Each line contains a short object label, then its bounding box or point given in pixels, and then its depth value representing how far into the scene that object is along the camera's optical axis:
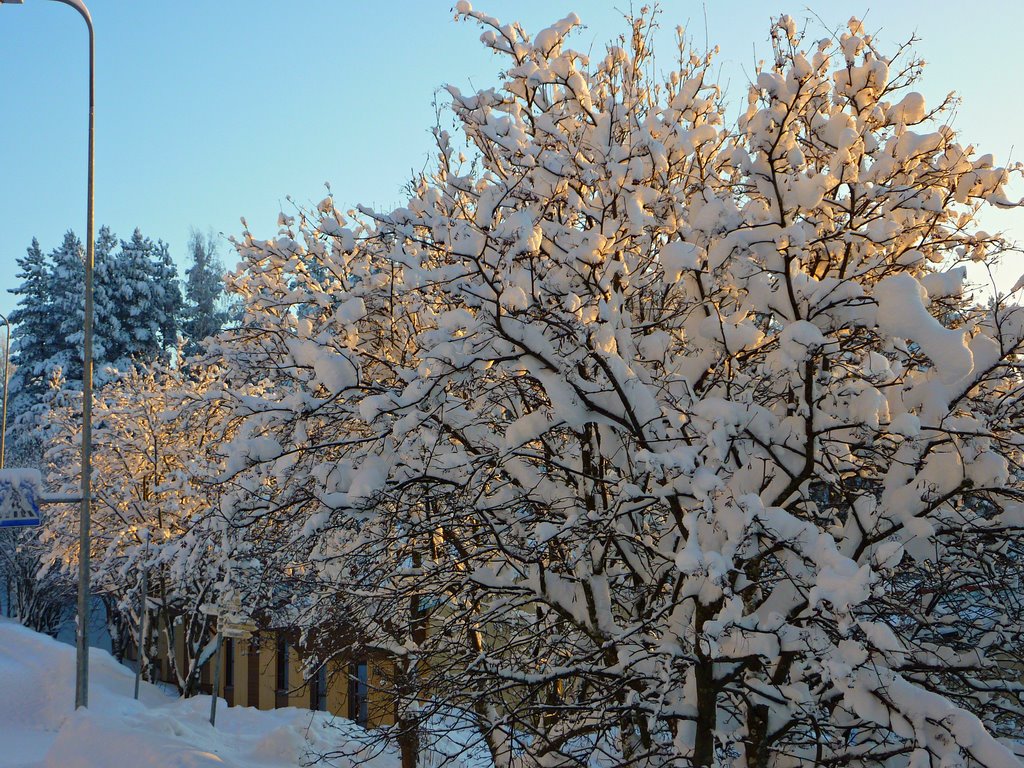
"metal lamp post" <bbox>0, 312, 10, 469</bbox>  18.71
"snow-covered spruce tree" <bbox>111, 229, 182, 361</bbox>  53.97
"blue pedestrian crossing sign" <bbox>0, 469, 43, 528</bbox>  12.07
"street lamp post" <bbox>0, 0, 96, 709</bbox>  12.30
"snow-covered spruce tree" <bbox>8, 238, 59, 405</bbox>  54.16
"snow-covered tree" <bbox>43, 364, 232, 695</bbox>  21.36
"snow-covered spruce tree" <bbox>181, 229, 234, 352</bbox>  60.62
